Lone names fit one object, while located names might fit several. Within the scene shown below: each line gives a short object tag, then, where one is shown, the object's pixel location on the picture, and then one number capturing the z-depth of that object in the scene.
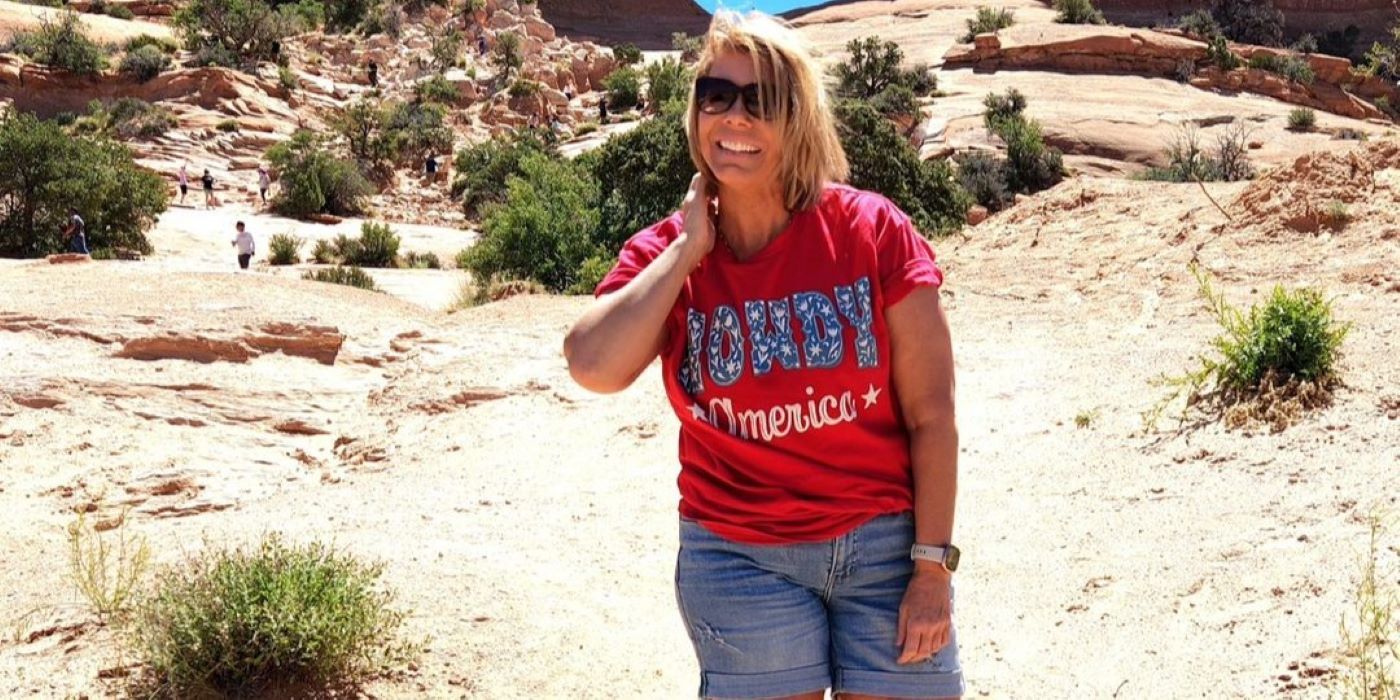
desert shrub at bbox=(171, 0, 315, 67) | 42.38
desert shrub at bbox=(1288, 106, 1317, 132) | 31.14
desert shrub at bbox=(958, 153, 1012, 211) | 21.98
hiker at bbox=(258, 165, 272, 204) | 30.73
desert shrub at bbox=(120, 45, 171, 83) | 38.03
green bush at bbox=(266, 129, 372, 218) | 29.73
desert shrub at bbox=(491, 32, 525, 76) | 45.75
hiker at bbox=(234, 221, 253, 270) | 21.48
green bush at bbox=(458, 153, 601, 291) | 18.27
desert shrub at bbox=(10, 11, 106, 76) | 37.88
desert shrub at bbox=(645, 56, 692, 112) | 40.22
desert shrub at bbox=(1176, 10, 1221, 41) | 46.25
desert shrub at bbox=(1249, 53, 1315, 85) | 38.94
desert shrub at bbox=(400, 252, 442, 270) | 24.48
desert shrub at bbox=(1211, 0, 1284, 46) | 49.59
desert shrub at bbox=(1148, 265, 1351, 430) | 6.28
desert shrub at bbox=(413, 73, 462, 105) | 42.28
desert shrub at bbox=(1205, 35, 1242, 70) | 39.16
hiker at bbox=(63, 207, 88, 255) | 19.83
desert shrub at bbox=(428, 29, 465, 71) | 45.91
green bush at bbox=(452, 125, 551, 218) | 33.16
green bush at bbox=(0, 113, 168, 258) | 21.36
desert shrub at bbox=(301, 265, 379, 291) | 18.36
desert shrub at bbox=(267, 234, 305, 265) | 23.06
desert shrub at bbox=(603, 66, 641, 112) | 44.03
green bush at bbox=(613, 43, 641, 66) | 49.75
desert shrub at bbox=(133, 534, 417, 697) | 4.13
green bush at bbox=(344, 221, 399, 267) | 23.91
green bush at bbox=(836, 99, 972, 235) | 17.98
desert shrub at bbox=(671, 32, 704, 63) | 51.29
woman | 2.01
